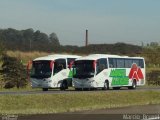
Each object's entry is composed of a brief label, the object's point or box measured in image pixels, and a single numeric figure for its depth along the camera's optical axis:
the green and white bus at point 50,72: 46.78
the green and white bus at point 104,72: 45.22
